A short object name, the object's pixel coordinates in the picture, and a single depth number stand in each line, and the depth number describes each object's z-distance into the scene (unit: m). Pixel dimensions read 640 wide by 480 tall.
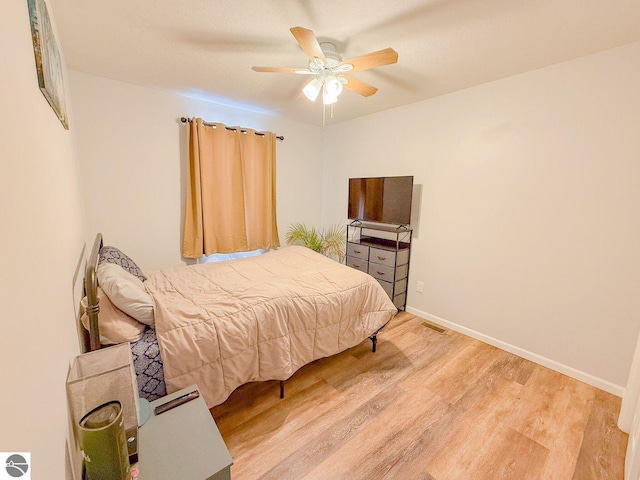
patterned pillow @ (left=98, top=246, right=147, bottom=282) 2.01
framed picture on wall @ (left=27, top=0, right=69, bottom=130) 0.92
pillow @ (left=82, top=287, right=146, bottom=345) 1.45
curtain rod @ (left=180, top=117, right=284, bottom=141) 2.94
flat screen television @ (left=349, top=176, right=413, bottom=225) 3.03
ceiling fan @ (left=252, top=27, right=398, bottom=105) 1.55
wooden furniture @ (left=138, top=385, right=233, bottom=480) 0.96
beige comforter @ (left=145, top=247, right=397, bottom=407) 1.55
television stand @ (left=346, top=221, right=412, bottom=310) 3.11
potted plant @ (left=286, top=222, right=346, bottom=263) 4.00
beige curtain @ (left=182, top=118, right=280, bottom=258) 3.05
